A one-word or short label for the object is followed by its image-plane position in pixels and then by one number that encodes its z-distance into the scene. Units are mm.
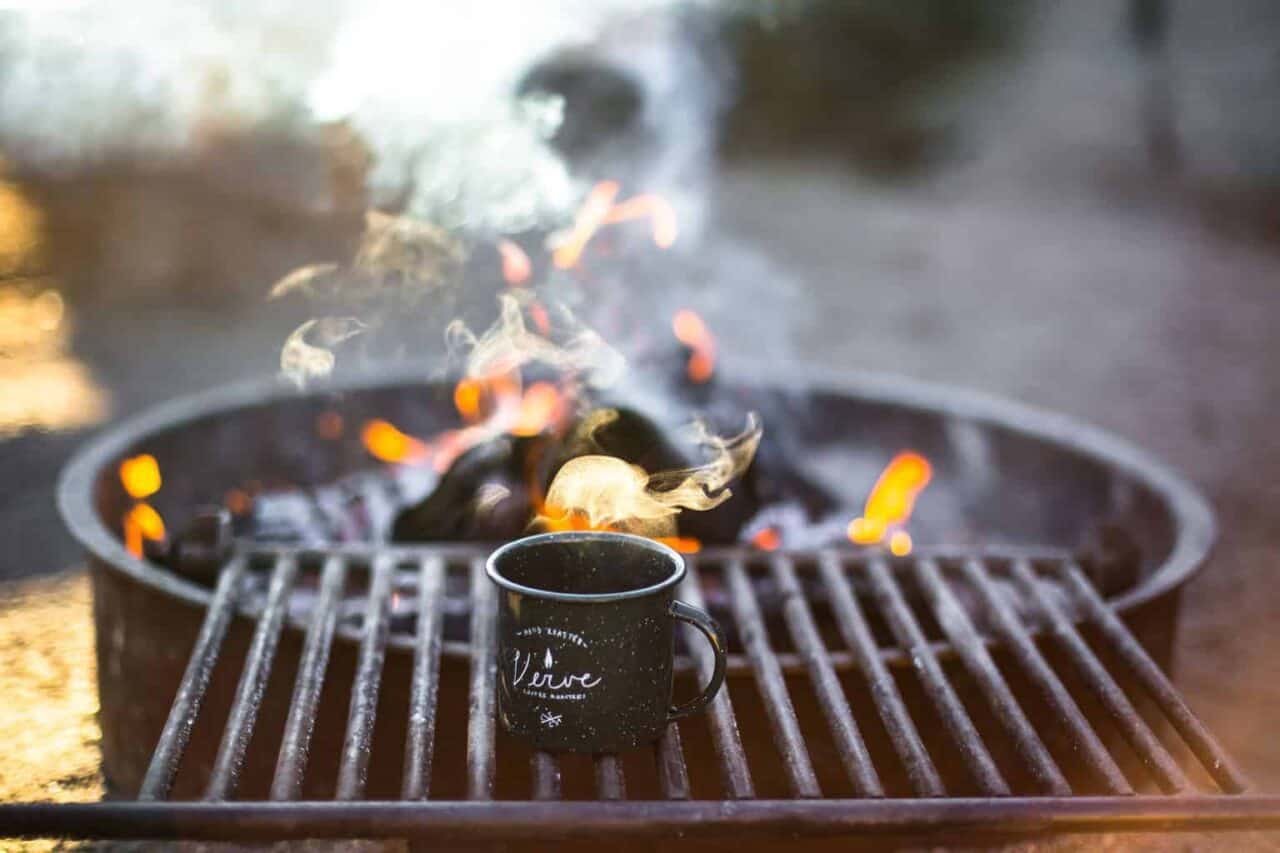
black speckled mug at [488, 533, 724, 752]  1333
